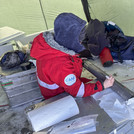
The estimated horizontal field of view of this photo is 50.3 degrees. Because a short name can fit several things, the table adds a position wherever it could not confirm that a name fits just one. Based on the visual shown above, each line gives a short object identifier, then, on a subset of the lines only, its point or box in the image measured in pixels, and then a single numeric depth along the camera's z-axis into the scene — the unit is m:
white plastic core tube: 0.65
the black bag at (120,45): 1.61
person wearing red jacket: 0.81
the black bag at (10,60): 1.19
